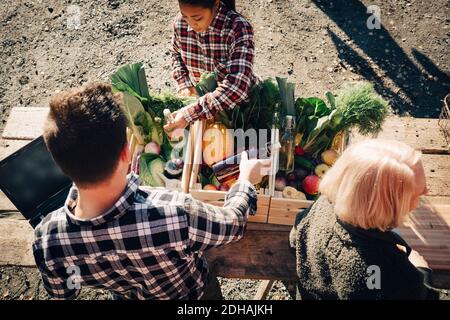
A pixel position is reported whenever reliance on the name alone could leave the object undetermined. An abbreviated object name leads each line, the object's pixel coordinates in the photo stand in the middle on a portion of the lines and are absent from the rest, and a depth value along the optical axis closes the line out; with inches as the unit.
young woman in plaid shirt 92.4
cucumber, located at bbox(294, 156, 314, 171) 94.8
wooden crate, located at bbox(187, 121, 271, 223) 80.8
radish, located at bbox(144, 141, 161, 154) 96.9
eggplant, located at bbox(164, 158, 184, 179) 89.9
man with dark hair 50.0
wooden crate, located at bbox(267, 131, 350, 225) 80.7
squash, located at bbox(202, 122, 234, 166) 92.5
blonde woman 57.7
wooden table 80.1
